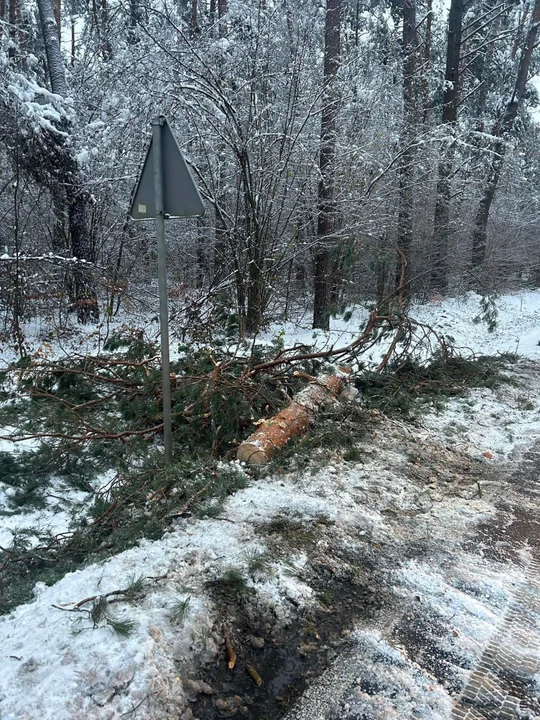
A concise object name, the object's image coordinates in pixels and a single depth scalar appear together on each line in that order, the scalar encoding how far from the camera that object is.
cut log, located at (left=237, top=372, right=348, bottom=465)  4.49
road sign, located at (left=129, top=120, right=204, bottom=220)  3.53
